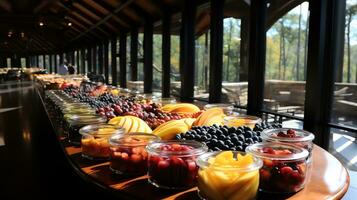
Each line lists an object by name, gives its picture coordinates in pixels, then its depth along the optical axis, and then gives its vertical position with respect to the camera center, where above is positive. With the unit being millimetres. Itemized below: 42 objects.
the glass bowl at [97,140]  1522 -284
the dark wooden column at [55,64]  29466 +632
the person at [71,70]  14909 +85
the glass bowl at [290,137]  1390 -243
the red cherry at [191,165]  1180 -295
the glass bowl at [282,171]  1146 -305
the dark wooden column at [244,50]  5219 +338
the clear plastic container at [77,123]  1846 -256
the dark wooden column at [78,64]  21675 +485
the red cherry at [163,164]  1181 -292
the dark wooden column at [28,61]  37062 +1026
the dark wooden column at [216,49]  5957 +396
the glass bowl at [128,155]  1323 -297
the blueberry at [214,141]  1407 -259
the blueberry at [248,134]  1523 -250
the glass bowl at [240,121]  1877 -242
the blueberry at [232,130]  1570 -240
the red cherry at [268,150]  1207 -252
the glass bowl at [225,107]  2409 -229
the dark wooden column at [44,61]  33066 +928
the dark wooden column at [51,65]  31114 +540
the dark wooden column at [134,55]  10938 +537
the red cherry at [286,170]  1153 -299
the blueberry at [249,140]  1441 -262
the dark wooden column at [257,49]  4883 +329
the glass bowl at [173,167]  1178 -301
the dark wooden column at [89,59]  18469 +662
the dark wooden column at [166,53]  8219 +443
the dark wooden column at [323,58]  3711 +166
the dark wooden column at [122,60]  12557 +432
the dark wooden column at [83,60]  20062 +657
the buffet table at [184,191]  1148 -371
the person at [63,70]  14023 +77
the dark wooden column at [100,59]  16031 +591
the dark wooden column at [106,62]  14863 +420
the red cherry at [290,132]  1500 -236
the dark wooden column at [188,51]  7102 +423
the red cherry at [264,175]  1154 -314
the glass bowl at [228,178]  1043 -297
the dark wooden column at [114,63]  13641 +353
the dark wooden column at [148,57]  9656 +419
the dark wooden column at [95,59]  17367 +638
